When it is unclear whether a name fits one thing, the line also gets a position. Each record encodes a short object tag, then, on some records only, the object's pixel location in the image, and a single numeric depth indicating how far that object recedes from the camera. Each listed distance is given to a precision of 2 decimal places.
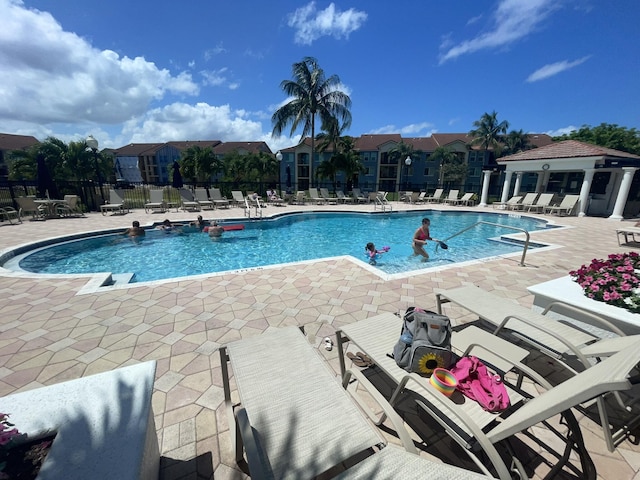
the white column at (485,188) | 20.67
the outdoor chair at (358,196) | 21.58
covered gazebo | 14.23
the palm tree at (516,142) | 40.28
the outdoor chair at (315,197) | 20.38
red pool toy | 11.82
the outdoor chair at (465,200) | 21.36
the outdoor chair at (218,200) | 16.61
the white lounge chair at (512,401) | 1.35
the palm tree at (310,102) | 20.34
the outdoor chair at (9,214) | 11.40
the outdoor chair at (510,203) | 18.17
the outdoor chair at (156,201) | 14.73
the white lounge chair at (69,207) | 13.00
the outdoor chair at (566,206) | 15.39
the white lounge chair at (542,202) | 16.64
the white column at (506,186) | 19.67
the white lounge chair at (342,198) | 21.01
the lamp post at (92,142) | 12.65
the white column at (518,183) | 19.62
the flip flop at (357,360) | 2.99
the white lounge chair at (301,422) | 1.34
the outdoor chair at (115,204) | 14.30
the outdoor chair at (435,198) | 22.94
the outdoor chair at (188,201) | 15.27
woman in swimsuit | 7.96
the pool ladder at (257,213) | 13.92
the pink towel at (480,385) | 1.86
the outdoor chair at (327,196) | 20.95
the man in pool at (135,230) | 9.93
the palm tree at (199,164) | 29.64
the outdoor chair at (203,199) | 16.19
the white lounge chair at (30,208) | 11.88
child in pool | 7.93
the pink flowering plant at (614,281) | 3.14
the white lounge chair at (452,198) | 21.74
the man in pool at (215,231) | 10.73
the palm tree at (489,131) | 37.78
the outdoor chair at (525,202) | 17.55
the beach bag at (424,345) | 2.20
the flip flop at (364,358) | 3.03
